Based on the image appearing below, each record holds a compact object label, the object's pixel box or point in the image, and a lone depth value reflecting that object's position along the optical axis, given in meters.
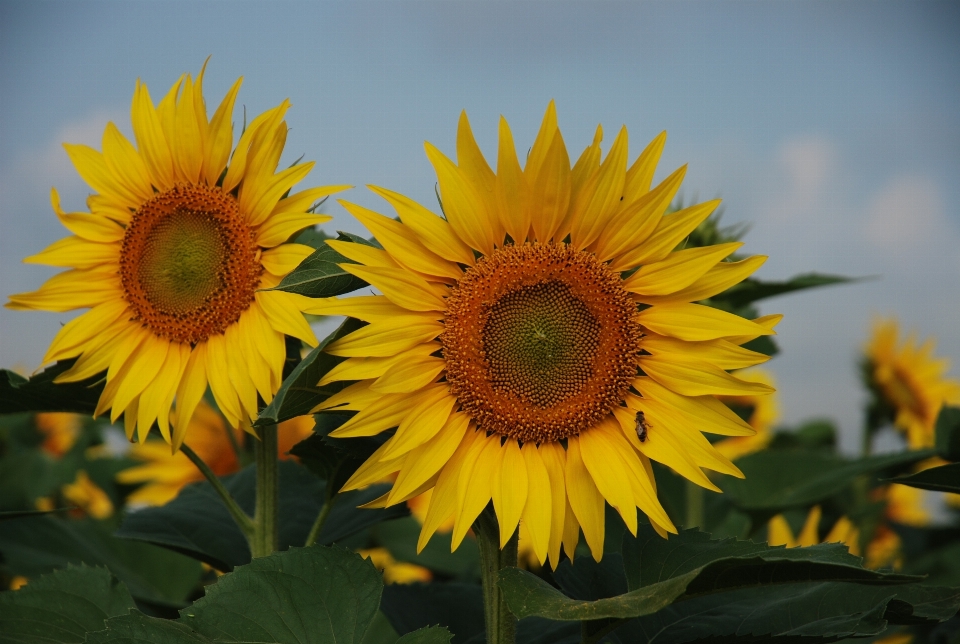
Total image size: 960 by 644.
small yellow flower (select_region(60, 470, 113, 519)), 5.09
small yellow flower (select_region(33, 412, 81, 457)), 6.19
